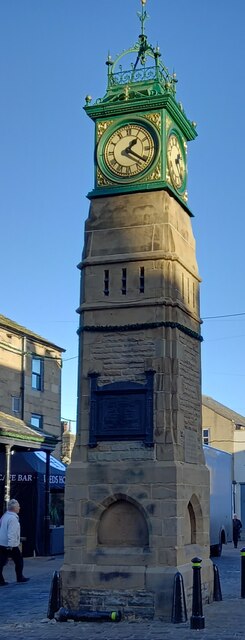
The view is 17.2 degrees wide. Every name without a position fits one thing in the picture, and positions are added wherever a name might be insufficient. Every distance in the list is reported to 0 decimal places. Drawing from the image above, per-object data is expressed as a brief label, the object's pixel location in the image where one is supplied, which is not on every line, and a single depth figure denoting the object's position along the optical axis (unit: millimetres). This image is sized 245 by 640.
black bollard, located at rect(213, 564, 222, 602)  13523
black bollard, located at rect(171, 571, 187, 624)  11266
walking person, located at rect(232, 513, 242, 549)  32831
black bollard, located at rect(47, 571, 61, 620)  11852
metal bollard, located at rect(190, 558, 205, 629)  10742
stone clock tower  11922
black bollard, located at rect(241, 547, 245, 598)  13992
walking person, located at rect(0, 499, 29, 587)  15688
